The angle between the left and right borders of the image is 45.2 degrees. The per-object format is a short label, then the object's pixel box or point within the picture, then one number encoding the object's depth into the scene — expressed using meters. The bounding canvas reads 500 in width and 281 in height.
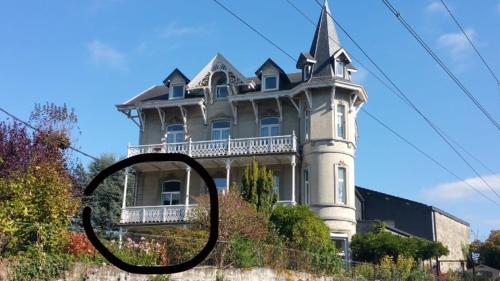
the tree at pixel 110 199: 43.12
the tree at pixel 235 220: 19.94
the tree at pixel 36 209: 15.15
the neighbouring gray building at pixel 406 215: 39.88
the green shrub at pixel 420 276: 26.14
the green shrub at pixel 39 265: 14.33
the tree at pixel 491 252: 39.72
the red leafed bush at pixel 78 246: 15.86
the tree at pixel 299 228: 23.97
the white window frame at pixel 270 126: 34.72
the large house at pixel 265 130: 32.34
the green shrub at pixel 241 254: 18.51
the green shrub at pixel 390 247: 28.75
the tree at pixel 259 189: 25.33
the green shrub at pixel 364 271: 23.27
